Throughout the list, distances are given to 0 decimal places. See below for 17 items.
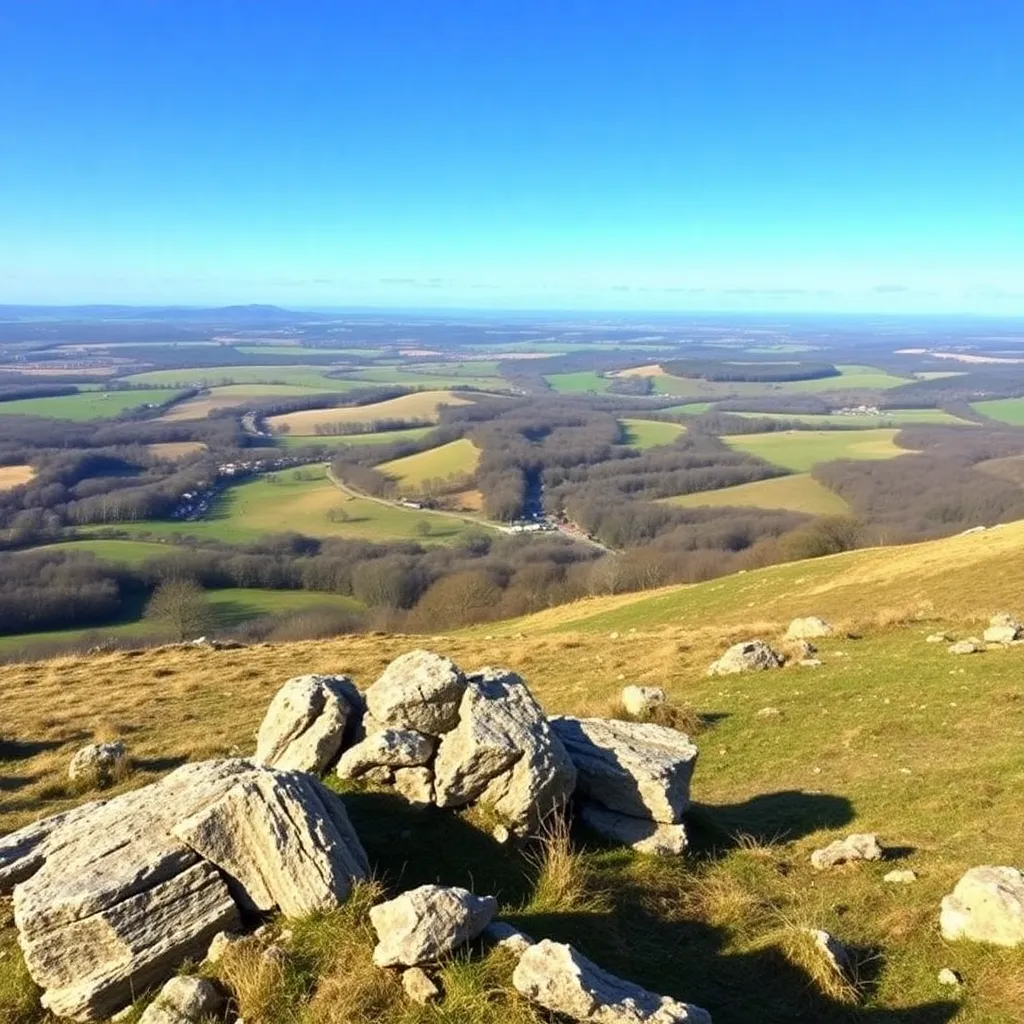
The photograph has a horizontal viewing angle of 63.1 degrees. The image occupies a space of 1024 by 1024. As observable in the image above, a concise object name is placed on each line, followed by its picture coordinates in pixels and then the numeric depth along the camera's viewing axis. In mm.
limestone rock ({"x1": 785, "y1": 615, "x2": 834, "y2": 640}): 28203
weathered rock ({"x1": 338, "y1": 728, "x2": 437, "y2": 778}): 12203
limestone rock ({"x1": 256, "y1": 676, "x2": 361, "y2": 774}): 12953
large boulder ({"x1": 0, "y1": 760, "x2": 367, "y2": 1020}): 8914
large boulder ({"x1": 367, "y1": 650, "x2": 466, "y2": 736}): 12664
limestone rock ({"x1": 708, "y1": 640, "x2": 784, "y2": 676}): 24797
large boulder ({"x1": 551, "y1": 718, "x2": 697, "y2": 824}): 12828
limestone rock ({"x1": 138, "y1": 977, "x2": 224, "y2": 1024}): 8250
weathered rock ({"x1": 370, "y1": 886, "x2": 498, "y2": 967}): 8297
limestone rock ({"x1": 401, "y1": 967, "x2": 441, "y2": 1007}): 8016
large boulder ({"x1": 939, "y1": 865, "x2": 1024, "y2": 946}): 9602
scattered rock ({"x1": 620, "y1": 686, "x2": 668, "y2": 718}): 20141
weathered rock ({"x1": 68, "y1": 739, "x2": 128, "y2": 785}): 17969
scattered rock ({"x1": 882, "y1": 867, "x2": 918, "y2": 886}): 11633
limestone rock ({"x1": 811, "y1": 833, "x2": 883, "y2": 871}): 12398
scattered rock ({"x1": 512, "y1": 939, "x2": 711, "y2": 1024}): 7691
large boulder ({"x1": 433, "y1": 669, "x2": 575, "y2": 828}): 11844
